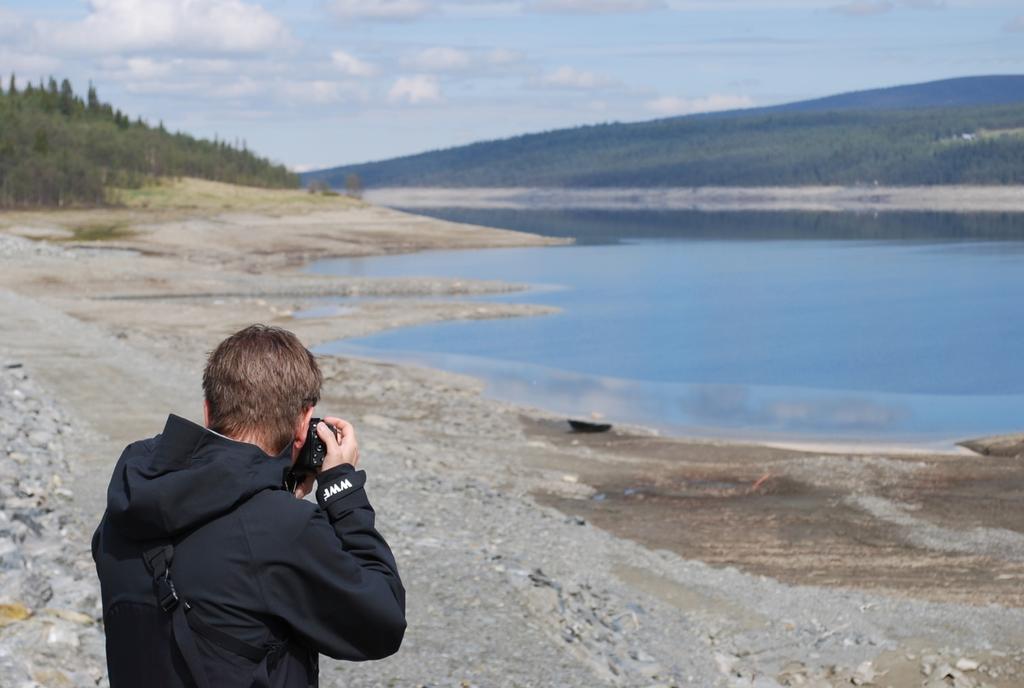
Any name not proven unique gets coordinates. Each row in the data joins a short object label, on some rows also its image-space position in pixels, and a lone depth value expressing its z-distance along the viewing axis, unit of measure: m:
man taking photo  2.84
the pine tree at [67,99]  116.19
